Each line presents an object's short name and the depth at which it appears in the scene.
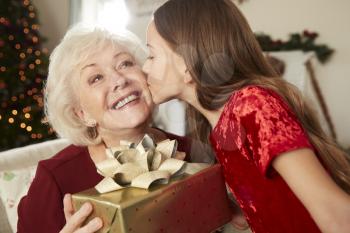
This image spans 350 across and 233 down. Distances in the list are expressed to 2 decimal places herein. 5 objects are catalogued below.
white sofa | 1.70
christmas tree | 3.56
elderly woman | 1.24
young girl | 0.80
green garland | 3.91
